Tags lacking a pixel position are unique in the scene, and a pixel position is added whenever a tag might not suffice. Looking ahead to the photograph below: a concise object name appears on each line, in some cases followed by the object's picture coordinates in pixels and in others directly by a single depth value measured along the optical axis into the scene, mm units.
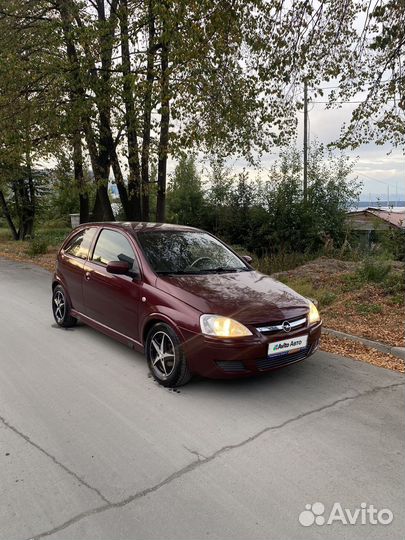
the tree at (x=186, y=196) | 15711
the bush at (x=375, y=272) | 8094
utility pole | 13373
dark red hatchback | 3902
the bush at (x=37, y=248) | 15375
